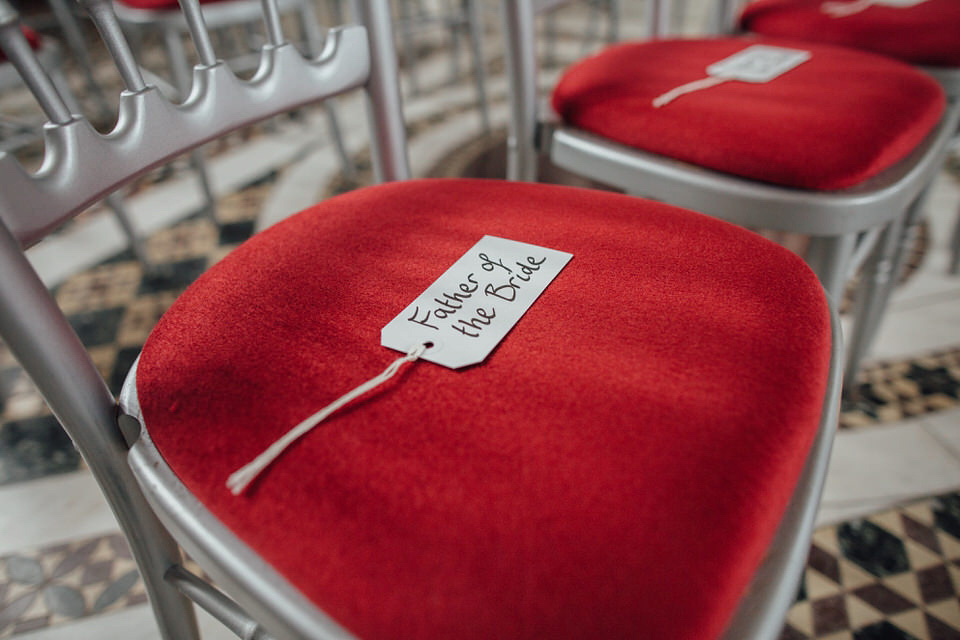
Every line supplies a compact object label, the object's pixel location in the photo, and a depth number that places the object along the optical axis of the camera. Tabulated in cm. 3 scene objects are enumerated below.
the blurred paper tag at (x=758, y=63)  61
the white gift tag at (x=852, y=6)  78
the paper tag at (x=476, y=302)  32
